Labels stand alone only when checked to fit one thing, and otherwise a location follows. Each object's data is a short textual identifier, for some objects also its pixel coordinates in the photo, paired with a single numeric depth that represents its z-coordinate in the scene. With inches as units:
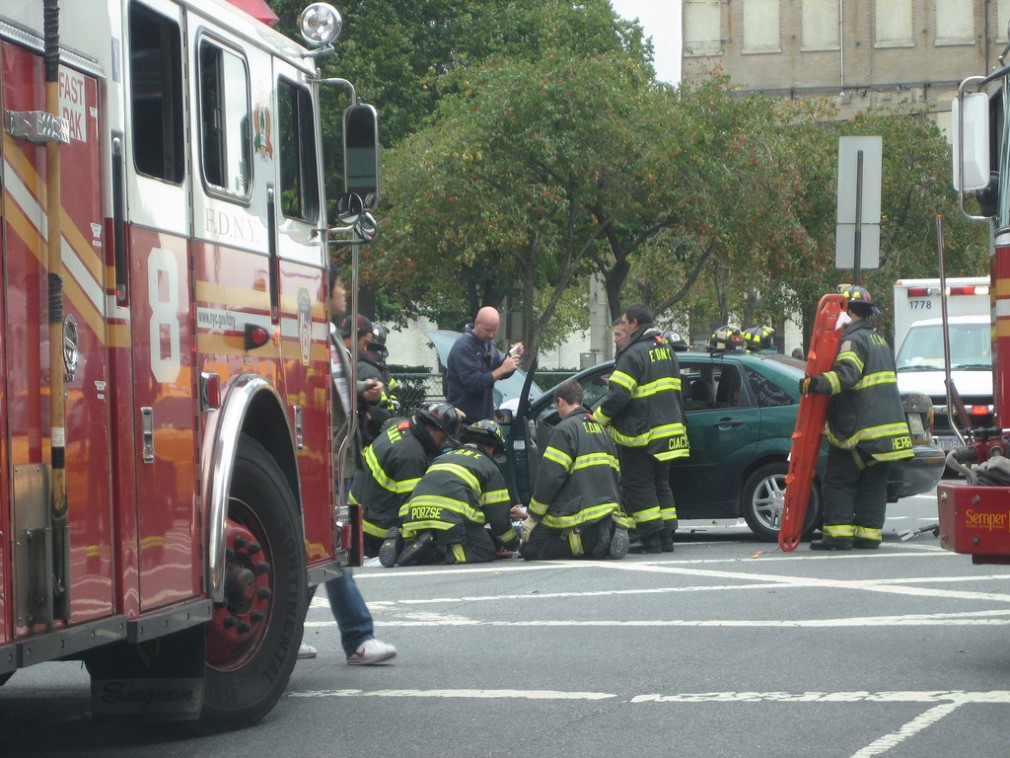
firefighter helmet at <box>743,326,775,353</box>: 649.6
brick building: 2608.3
